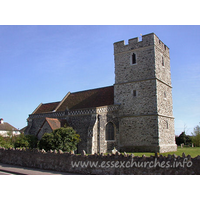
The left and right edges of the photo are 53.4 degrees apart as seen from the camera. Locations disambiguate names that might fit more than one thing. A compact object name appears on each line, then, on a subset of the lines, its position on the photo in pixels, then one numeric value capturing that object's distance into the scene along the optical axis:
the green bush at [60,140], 18.07
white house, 55.02
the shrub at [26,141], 21.02
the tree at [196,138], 34.09
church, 21.64
